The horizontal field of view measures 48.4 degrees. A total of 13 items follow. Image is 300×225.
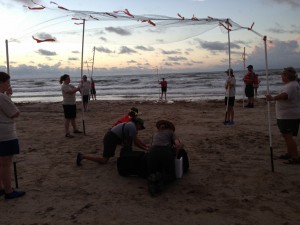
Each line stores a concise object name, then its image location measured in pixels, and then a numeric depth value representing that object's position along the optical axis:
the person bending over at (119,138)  6.11
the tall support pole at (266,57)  5.77
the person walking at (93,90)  21.59
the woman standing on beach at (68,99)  9.04
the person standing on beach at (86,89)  14.29
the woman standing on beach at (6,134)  4.65
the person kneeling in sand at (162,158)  5.15
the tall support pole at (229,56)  7.71
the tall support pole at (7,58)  5.98
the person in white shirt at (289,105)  5.92
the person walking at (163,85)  22.06
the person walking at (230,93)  10.44
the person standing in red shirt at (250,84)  14.52
